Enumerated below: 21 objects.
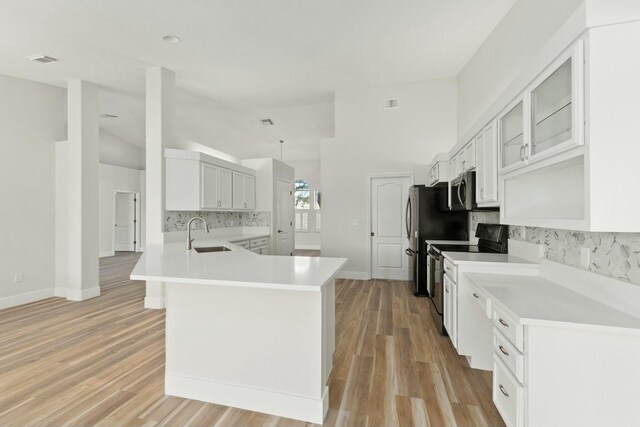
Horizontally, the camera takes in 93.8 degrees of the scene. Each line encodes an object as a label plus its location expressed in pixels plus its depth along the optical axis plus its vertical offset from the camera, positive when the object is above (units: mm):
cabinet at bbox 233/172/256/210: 5529 +409
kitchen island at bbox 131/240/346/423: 1834 -813
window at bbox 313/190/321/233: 10758 +256
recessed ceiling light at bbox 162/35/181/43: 3635 +2124
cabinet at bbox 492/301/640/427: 1270 -724
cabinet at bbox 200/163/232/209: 4527 +407
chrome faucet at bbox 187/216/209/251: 2957 -307
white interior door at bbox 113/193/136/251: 9906 -400
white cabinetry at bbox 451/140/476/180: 3106 +605
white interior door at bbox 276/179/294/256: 6746 -165
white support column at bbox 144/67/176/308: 4262 +860
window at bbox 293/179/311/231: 11031 +337
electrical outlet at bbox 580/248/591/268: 1803 -271
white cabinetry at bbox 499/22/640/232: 1313 +414
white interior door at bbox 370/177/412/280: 5703 -305
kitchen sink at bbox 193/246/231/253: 3605 -450
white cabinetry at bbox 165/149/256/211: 4363 +462
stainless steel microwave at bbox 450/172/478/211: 3068 +230
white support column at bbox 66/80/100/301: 4602 +323
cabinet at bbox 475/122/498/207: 2481 +400
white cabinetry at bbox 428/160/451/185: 4383 +618
